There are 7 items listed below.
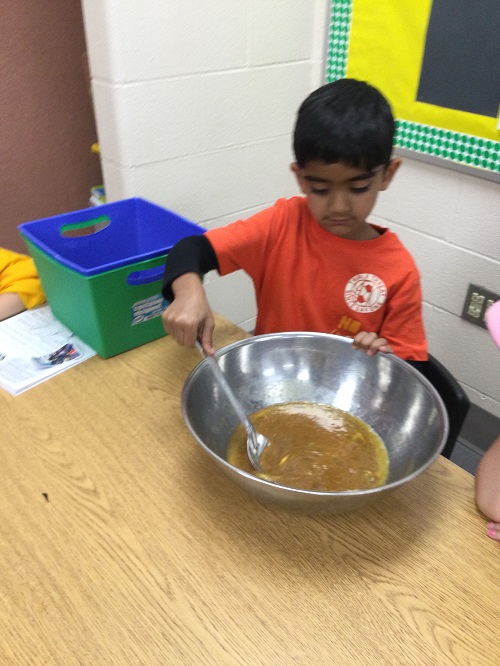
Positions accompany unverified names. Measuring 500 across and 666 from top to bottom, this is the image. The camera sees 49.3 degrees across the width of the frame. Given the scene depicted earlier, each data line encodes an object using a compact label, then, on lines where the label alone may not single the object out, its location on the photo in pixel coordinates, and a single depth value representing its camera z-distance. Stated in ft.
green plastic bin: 3.03
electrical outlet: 4.77
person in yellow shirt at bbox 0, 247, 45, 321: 3.59
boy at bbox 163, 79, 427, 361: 2.65
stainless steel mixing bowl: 2.23
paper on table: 2.98
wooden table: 1.79
